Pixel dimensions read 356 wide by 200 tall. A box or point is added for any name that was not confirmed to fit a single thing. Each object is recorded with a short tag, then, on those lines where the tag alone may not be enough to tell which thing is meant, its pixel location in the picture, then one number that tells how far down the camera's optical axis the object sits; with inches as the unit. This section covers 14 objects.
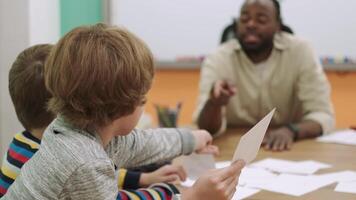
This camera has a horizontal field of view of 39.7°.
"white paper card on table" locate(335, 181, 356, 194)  54.9
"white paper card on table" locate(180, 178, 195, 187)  58.3
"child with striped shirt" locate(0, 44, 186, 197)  47.6
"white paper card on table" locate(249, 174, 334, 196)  54.8
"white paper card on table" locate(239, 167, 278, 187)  58.2
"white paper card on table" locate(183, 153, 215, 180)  58.6
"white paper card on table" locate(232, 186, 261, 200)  53.0
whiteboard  124.7
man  97.0
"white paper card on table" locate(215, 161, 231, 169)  65.3
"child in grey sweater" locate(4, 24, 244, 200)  36.3
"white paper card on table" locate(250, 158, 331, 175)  63.6
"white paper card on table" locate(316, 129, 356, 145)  81.0
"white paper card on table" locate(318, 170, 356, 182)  59.1
